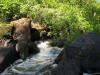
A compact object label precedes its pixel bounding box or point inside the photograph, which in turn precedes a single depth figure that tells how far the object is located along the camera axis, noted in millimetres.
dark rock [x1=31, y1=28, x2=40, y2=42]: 13828
